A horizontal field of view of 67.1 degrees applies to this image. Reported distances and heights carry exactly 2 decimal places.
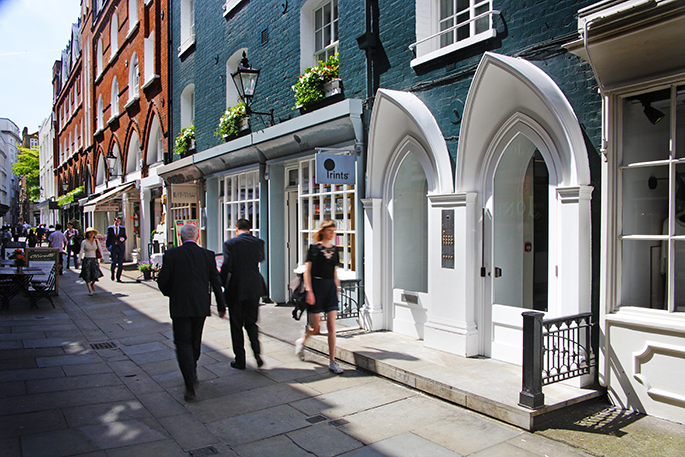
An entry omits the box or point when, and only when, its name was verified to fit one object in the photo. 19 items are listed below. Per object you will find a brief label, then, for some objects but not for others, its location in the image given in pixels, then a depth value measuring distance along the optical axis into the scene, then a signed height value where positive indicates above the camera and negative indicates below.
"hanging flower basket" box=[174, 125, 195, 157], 15.41 +2.55
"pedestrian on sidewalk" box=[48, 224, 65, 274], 15.96 -0.38
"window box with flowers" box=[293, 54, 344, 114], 8.89 +2.44
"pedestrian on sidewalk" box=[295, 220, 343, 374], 6.17 -0.68
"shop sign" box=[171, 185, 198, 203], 15.02 +0.93
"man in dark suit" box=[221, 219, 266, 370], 6.26 -0.76
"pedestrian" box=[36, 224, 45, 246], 30.99 -0.31
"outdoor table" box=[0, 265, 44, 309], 10.52 -1.09
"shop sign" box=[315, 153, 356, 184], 7.66 +0.83
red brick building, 18.22 +4.98
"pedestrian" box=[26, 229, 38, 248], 22.08 -0.47
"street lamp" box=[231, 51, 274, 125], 9.74 +2.79
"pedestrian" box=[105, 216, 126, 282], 15.36 -0.51
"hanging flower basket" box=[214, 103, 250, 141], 11.97 +2.42
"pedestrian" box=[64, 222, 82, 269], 19.67 -0.53
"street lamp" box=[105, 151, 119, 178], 21.89 +2.88
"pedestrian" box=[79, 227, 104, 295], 12.68 -0.74
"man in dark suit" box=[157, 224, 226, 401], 5.34 -0.73
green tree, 59.69 +6.95
